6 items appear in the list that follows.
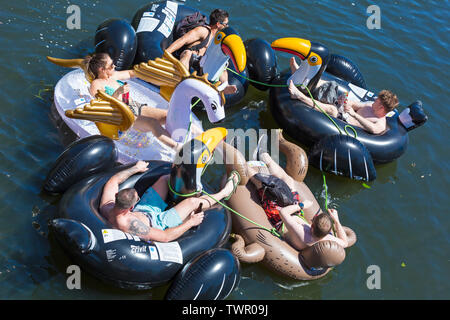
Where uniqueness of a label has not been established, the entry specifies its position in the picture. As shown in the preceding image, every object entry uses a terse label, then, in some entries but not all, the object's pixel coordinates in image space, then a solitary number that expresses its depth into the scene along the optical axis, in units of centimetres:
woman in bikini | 635
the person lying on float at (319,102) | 724
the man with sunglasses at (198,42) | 770
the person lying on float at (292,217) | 538
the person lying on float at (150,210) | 496
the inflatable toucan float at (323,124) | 698
